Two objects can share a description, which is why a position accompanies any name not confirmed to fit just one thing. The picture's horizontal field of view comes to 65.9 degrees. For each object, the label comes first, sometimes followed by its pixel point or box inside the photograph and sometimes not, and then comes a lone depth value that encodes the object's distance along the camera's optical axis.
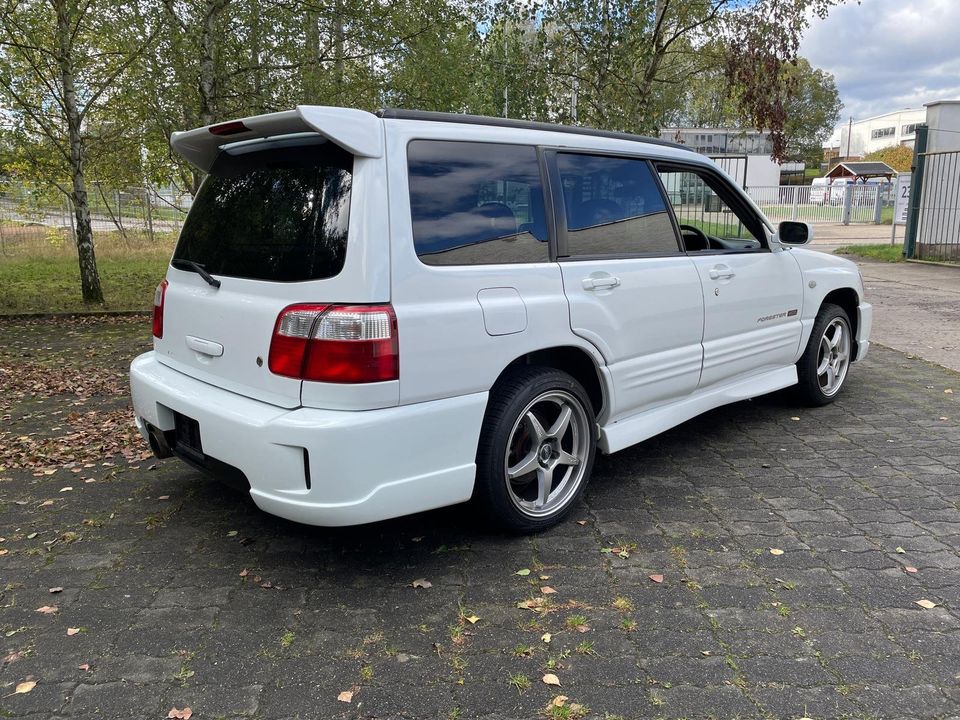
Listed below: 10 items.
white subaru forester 2.73
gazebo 54.03
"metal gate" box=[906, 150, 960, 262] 14.88
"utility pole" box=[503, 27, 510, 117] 12.37
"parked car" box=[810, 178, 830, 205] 34.28
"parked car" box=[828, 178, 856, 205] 34.35
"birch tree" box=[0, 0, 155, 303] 8.88
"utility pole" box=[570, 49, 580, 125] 12.02
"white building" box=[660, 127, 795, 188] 19.10
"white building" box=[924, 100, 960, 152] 15.55
